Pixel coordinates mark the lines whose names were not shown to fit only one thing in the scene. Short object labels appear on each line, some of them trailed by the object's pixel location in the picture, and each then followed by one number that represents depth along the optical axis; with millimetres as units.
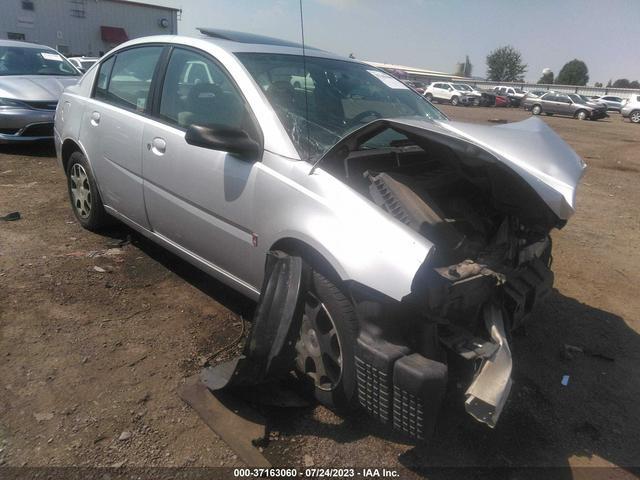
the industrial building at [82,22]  37219
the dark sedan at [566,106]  29005
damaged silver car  2090
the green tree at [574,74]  92562
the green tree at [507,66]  92312
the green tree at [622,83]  90138
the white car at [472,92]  36219
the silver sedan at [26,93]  7254
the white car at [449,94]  36281
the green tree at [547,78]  90350
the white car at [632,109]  28625
